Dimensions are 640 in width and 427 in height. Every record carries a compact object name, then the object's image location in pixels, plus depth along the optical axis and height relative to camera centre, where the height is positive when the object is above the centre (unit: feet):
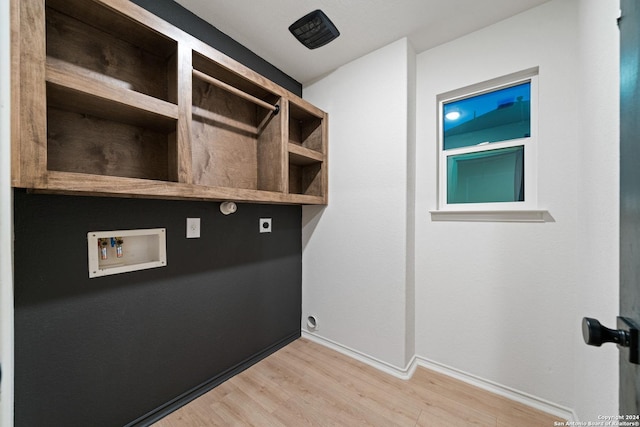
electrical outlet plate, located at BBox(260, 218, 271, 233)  6.35 -0.32
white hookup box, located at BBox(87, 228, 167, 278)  3.78 -0.64
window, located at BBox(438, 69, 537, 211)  4.96 +1.50
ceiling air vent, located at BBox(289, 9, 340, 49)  4.97 +4.03
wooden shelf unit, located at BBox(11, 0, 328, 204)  2.67 +1.56
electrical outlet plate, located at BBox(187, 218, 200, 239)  4.92 -0.31
